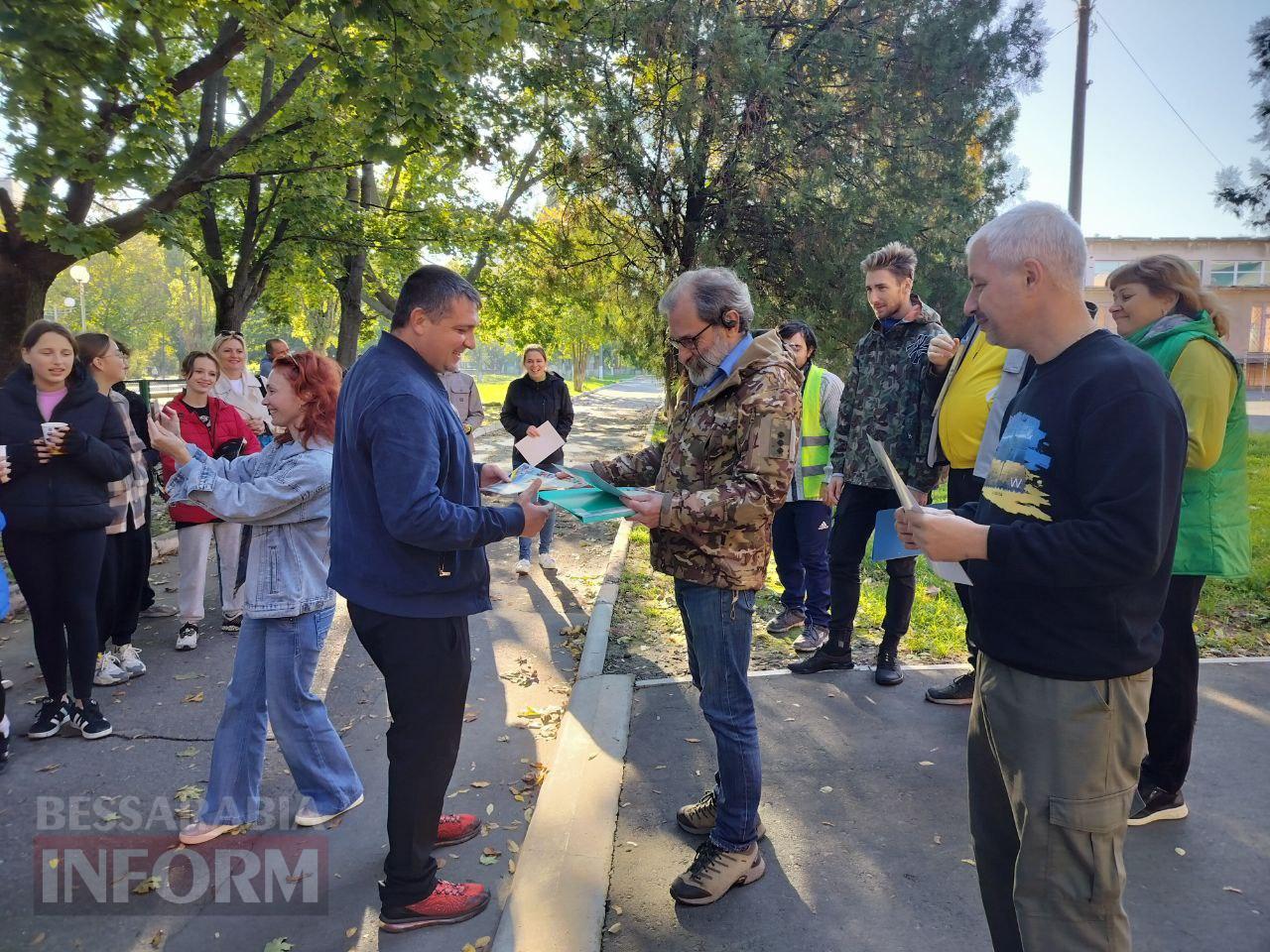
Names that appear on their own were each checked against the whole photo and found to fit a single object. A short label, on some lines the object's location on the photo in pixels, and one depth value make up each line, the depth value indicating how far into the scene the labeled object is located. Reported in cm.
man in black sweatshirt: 169
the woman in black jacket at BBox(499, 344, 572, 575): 805
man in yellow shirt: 380
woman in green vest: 303
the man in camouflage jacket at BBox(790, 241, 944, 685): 454
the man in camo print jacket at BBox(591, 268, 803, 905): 269
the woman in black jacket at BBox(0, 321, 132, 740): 410
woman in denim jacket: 325
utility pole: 1231
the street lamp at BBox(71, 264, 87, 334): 2777
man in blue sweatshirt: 249
